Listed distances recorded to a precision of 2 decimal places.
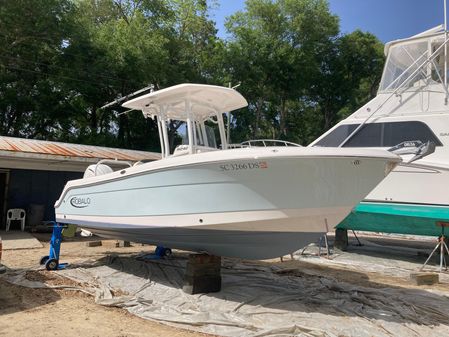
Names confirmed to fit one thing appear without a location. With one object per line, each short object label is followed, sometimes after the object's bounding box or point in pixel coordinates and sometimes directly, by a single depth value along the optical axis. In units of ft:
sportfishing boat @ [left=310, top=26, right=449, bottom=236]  27.17
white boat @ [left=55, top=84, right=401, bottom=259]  15.70
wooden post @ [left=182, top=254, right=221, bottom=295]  18.66
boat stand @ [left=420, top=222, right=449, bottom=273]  25.96
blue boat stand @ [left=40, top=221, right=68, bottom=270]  23.00
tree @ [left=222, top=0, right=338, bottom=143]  85.61
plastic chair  39.01
